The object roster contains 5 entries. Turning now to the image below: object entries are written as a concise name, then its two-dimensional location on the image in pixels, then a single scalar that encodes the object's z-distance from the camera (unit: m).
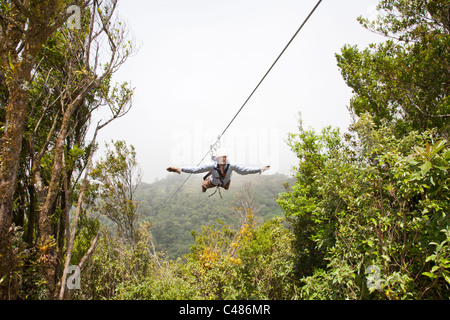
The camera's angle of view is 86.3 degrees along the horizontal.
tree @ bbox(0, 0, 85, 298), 3.76
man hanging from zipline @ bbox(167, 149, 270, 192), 4.28
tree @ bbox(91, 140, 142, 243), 10.41
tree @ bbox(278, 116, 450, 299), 3.01
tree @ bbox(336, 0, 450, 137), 7.05
